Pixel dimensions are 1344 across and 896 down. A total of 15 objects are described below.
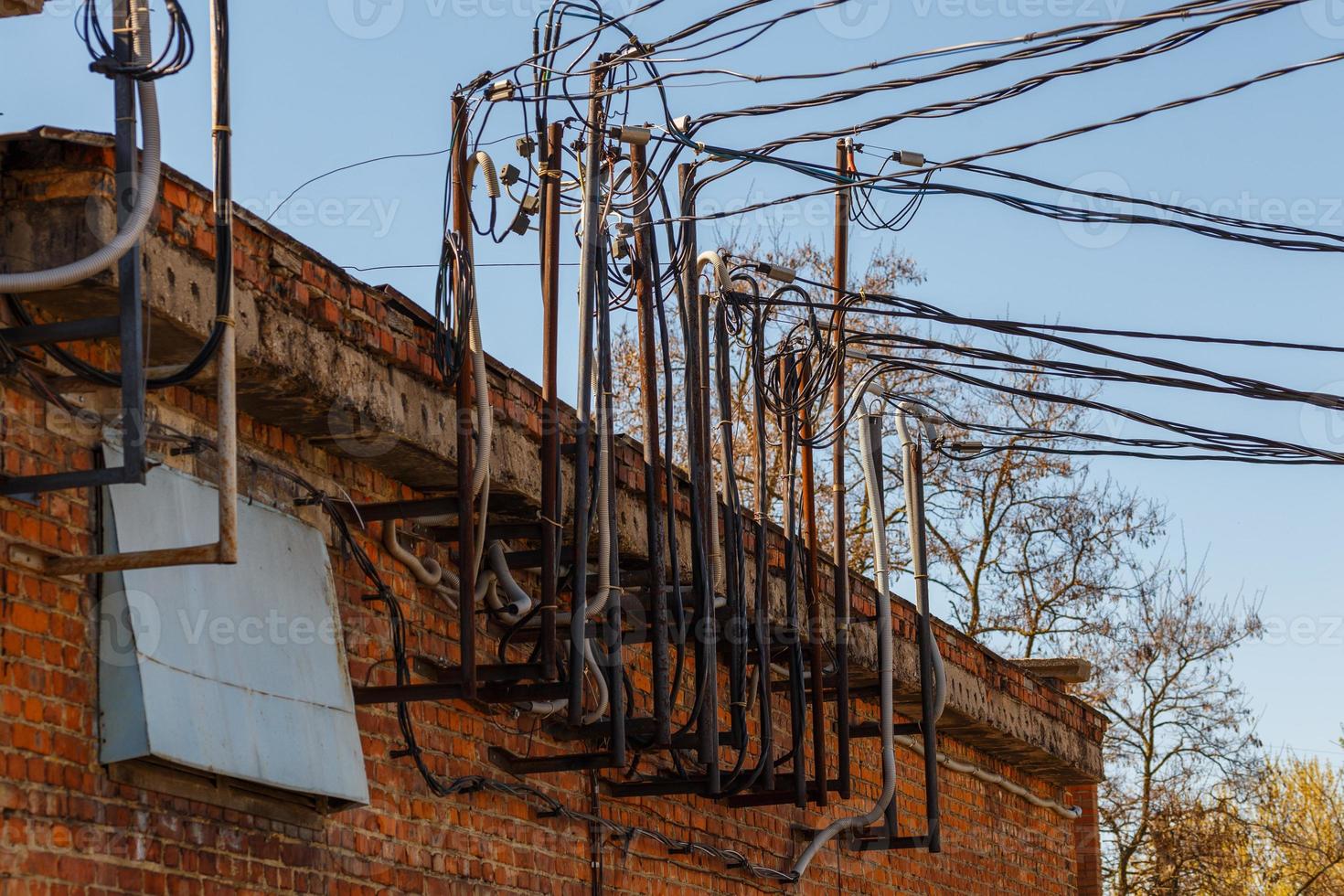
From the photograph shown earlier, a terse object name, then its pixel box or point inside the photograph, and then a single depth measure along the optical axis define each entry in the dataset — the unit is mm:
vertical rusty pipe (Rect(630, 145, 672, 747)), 12672
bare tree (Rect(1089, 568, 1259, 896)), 41906
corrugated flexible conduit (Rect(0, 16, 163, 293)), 8016
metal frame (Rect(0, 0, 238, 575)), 8195
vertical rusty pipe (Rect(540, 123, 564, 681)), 11383
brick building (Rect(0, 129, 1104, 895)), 8539
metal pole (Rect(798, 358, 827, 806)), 14922
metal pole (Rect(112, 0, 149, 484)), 8133
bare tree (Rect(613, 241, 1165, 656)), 40594
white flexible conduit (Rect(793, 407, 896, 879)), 16266
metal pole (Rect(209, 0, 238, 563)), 8531
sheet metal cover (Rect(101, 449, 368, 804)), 8820
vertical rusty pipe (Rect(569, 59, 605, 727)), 11414
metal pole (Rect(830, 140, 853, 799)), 15359
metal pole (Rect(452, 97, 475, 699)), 10805
